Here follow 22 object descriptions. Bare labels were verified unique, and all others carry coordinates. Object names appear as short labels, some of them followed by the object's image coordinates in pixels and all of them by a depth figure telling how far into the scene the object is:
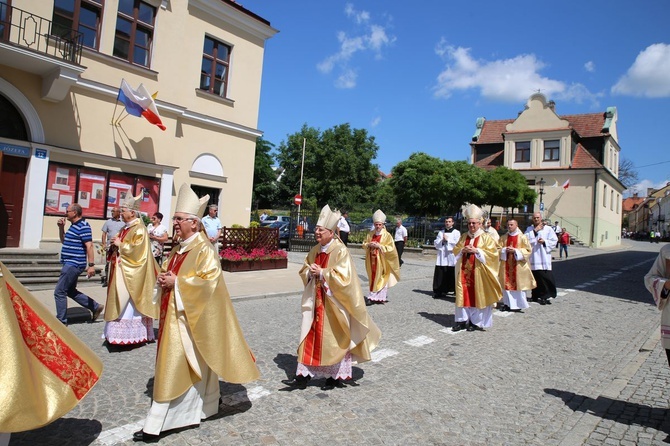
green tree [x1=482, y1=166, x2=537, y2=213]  30.14
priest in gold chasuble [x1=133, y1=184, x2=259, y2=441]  3.59
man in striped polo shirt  6.64
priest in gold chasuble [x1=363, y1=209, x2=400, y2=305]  10.00
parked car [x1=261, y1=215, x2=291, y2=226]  28.57
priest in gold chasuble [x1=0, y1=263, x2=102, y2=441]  2.66
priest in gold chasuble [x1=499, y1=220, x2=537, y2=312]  9.87
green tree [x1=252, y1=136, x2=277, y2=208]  53.38
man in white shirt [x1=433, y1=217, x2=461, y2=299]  11.06
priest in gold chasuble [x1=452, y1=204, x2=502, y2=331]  7.61
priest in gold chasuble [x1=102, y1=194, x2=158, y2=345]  5.96
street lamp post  34.63
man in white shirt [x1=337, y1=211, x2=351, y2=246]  18.75
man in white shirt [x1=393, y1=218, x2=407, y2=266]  15.11
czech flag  12.70
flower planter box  13.64
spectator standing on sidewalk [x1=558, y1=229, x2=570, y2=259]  24.82
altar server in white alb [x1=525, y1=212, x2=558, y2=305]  10.98
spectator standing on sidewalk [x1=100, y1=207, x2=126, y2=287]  9.44
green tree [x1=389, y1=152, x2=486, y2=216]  25.54
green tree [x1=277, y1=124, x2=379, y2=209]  48.66
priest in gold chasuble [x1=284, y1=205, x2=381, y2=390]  4.72
